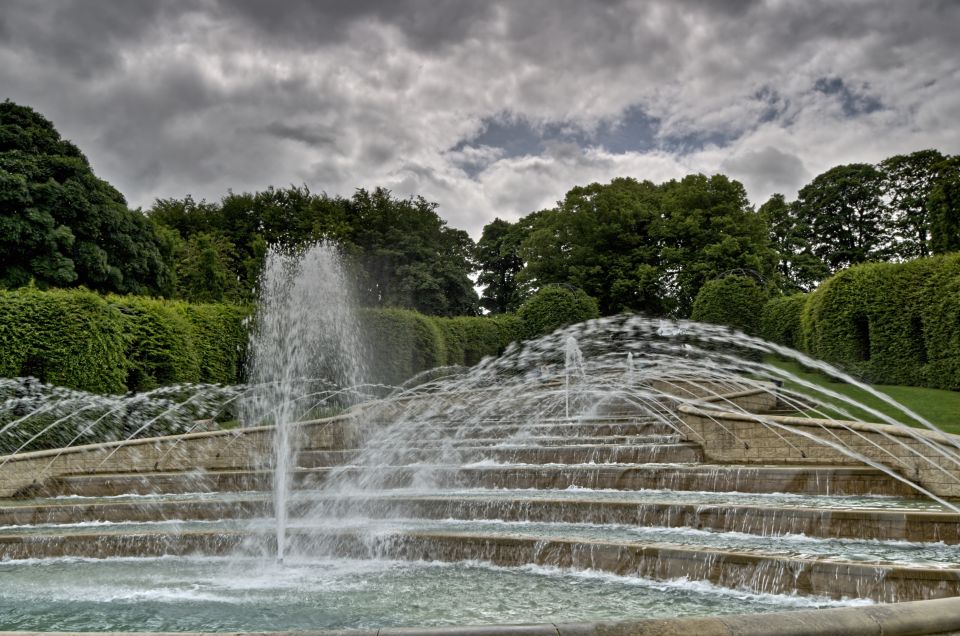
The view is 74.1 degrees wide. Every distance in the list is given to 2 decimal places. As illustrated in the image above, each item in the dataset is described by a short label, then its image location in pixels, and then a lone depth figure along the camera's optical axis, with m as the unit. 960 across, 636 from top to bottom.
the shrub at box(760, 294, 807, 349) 26.16
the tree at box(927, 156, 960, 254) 31.61
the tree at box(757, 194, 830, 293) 46.38
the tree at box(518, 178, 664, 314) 42.16
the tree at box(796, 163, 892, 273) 46.09
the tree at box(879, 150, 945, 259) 42.91
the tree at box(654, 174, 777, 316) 37.81
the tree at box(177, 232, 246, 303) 36.59
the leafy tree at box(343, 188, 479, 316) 43.75
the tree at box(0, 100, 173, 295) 23.92
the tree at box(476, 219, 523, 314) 61.62
